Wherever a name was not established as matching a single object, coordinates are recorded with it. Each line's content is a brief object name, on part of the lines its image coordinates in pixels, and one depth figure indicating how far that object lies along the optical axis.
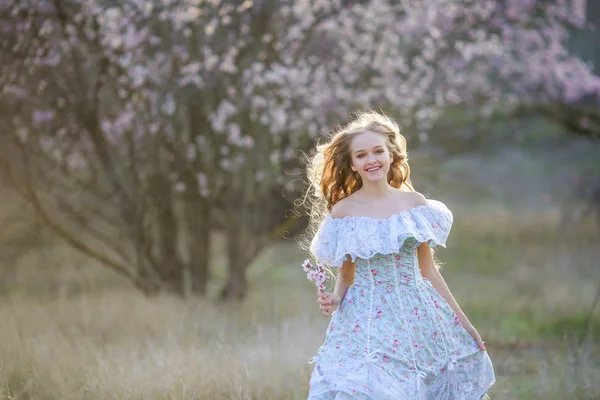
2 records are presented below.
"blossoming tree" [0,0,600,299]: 14.90
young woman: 6.98
